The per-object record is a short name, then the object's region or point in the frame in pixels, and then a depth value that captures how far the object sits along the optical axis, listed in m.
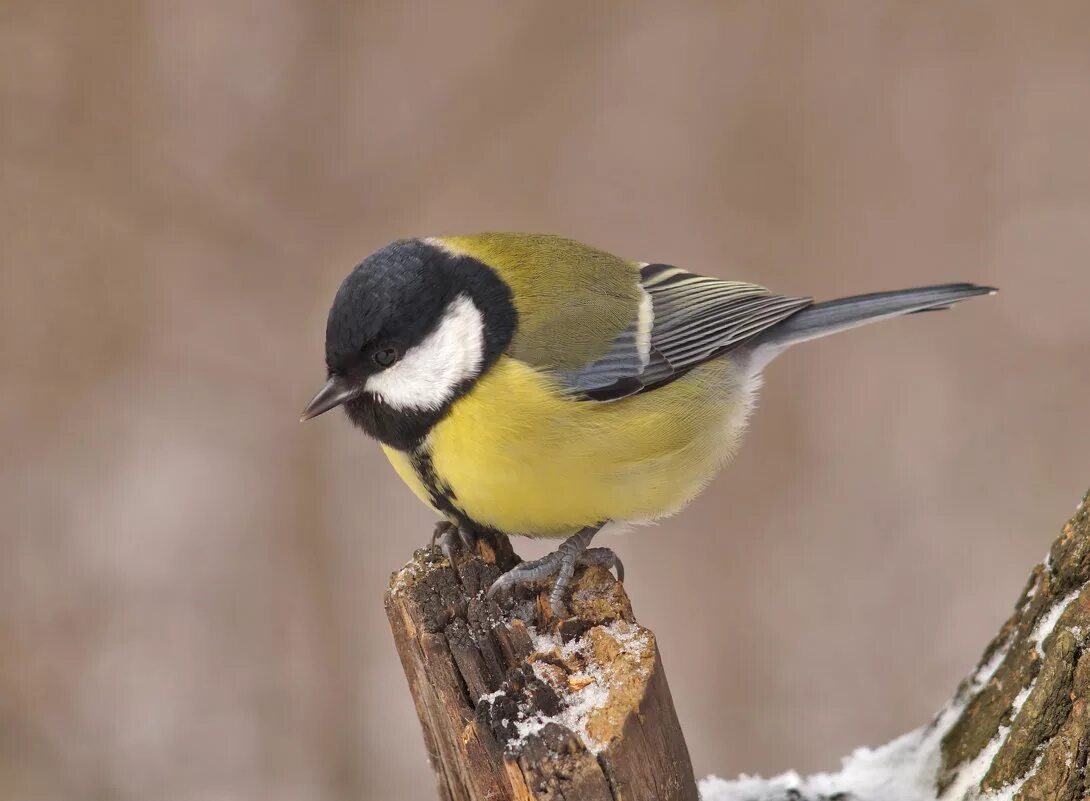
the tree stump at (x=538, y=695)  2.76
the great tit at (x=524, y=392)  2.81
